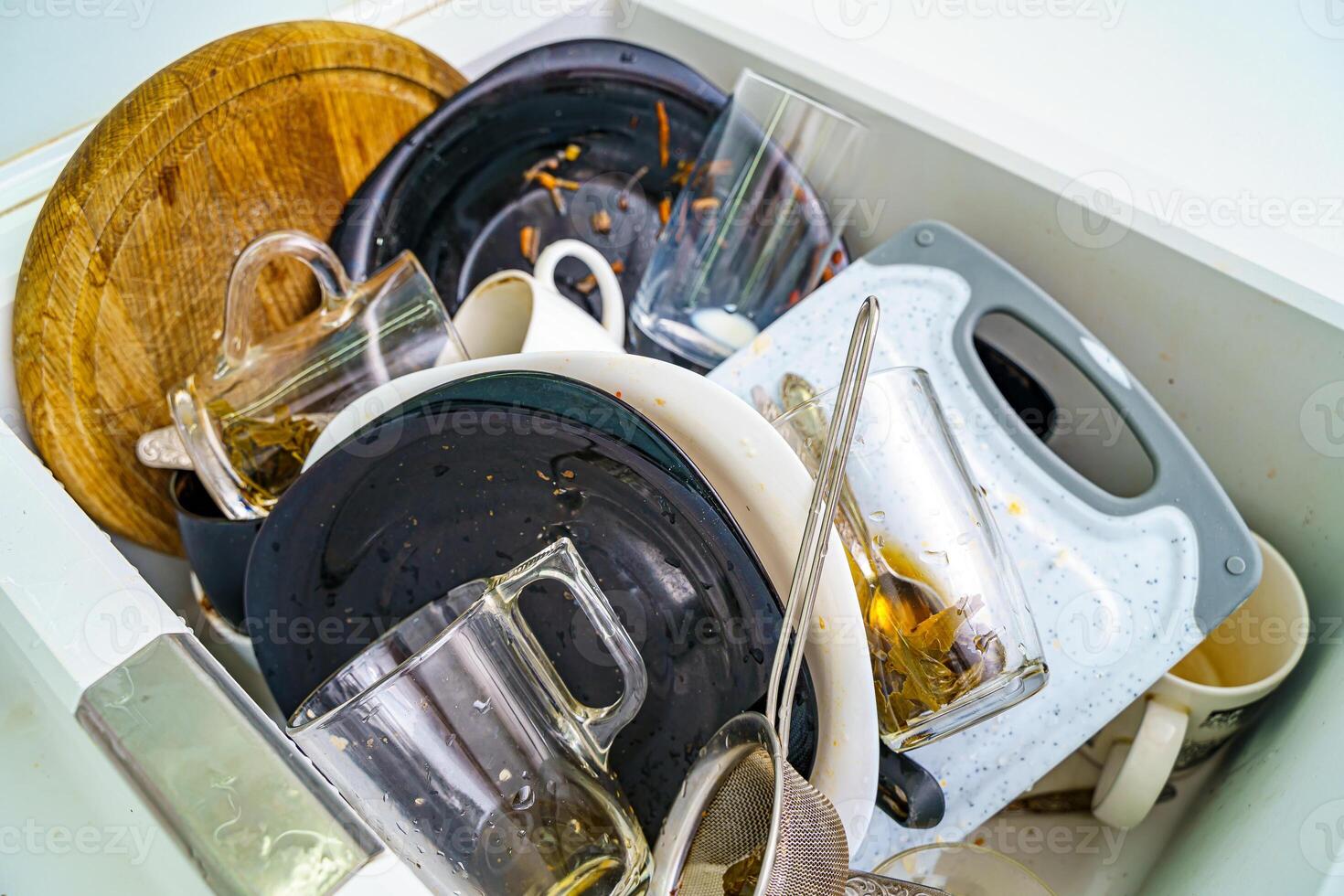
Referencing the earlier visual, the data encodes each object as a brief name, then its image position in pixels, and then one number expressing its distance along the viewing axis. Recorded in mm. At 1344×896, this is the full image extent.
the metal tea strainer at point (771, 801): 370
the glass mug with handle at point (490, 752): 396
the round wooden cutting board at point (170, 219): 512
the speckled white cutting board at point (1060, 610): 525
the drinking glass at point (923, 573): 436
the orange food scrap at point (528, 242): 685
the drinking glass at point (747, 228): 641
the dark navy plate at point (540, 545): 410
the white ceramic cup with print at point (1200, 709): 533
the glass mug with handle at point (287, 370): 534
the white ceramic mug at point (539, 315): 516
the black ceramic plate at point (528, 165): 648
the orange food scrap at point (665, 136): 684
